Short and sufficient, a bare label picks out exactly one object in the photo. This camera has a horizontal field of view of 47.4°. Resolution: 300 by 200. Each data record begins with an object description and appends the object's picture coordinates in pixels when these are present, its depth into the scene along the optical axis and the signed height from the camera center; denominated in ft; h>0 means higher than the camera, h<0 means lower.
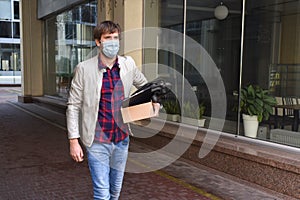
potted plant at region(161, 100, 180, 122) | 23.17 -2.52
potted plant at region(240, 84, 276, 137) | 18.53 -1.82
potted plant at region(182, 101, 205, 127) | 21.66 -2.60
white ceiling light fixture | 27.40 +5.13
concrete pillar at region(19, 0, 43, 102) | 46.88 +3.26
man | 8.81 -0.89
